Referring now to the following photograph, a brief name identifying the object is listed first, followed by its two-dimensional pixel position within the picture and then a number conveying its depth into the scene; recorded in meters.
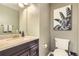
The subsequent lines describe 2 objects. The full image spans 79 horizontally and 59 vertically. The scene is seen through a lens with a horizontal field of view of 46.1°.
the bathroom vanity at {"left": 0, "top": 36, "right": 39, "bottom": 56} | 0.85
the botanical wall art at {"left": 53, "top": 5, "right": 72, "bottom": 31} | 0.98
